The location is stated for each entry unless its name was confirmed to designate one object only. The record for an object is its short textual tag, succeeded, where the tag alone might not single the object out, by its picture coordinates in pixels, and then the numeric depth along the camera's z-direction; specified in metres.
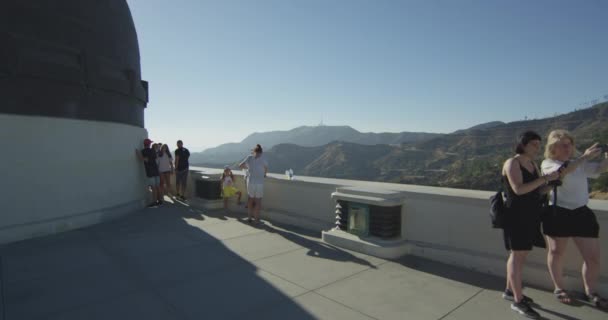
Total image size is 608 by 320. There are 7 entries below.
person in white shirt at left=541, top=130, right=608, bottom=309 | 3.36
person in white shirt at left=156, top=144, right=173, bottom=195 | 9.72
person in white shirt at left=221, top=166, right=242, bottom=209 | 8.26
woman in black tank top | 3.22
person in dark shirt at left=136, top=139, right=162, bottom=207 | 8.91
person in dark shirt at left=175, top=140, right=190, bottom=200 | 9.66
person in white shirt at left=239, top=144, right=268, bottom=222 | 6.84
